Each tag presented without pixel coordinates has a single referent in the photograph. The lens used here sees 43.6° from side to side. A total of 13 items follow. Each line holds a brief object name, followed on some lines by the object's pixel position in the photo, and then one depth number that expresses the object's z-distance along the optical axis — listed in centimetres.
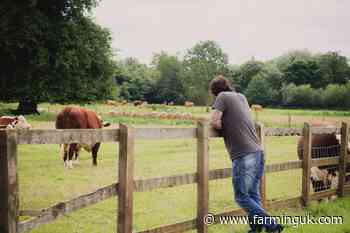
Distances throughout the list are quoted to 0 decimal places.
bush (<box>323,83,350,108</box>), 6819
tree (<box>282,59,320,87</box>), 9094
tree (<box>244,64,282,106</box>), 8544
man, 569
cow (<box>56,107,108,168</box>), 1367
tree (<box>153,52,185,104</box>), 9250
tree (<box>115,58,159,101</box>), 9981
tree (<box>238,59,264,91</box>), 10212
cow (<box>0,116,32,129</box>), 1577
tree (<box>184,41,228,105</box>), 6556
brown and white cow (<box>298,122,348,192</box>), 898
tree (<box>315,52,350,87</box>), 9006
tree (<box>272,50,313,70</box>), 10011
